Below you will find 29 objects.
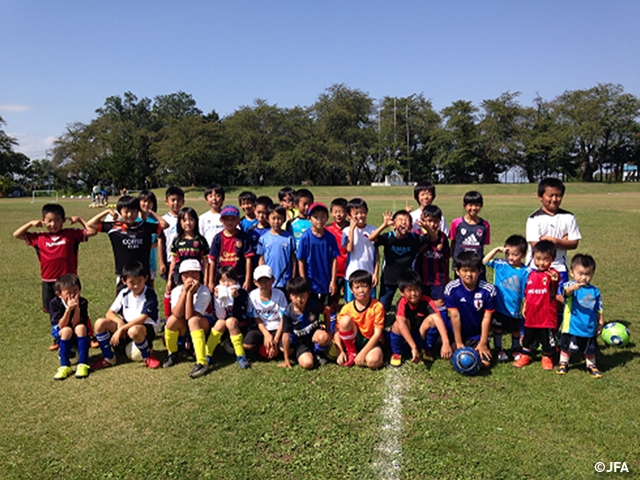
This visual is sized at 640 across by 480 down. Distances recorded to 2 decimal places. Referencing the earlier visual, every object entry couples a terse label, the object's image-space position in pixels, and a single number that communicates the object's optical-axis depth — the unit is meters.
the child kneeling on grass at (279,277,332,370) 4.80
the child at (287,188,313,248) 6.29
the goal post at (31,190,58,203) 57.95
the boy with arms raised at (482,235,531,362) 4.97
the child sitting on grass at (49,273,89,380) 4.68
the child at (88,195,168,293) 5.61
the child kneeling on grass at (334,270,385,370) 4.73
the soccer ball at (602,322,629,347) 5.03
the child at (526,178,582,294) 4.96
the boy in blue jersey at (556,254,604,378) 4.50
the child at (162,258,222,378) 4.77
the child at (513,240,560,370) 4.64
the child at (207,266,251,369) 4.85
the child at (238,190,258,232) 6.30
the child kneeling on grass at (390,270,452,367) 4.74
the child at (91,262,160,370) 4.84
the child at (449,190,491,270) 5.43
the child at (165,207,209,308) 5.27
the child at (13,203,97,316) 5.47
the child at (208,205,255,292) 5.36
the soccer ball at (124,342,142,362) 4.98
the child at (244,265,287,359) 4.91
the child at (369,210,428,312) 5.20
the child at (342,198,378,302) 5.40
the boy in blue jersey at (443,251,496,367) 4.74
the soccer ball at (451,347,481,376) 4.46
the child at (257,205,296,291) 5.40
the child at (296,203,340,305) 5.38
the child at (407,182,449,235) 5.71
